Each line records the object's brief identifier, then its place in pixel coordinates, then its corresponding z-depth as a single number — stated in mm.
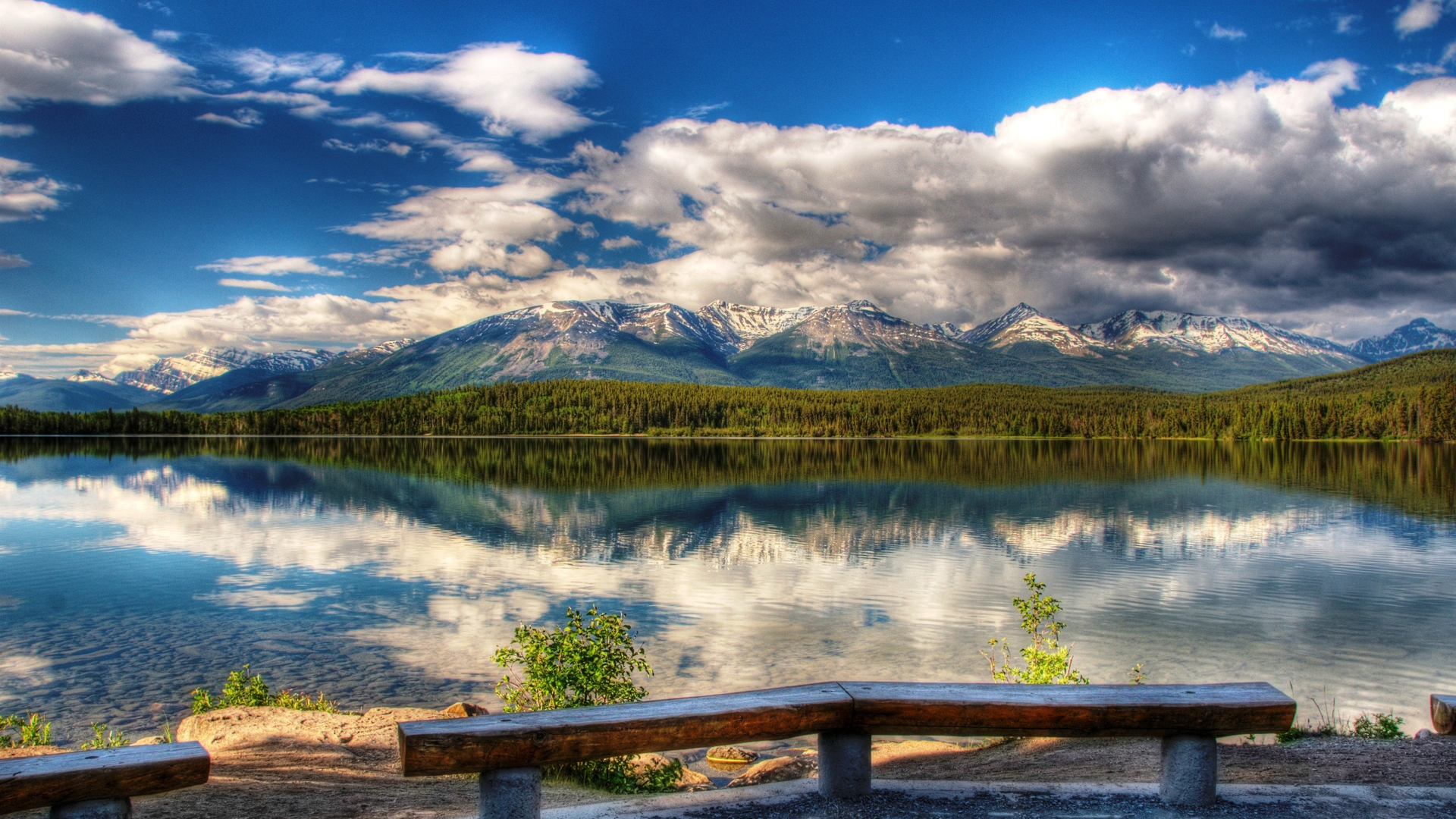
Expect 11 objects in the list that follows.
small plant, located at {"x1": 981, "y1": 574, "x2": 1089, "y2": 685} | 12906
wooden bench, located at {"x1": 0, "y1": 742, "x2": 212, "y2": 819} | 4512
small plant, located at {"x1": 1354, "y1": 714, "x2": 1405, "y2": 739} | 9945
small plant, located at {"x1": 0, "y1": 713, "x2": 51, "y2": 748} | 11922
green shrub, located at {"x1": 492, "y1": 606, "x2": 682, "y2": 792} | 10883
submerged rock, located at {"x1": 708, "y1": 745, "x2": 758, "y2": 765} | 12727
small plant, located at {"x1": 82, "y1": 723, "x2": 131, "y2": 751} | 11516
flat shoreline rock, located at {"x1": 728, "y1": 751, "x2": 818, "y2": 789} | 10617
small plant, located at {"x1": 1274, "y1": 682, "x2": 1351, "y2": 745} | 9672
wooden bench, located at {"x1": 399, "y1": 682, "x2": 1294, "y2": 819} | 5168
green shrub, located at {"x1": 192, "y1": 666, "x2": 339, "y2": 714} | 13508
